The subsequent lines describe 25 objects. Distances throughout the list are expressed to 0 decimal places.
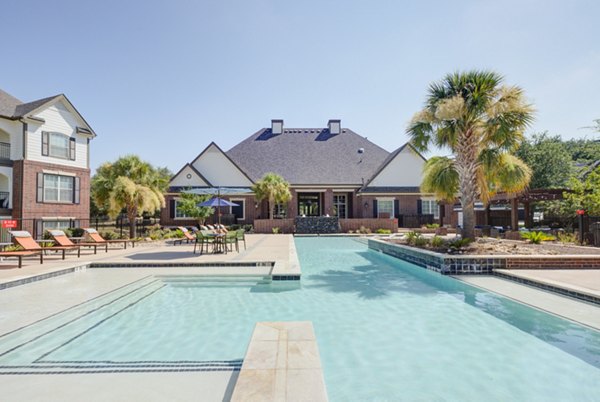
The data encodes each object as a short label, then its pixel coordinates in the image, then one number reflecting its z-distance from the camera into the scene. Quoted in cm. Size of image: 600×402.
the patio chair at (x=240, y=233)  1237
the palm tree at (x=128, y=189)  1689
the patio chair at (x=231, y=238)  1169
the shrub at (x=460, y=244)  985
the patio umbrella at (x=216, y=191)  1636
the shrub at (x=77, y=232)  1619
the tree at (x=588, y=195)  1224
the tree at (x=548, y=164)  2631
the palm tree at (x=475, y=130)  990
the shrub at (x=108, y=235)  1664
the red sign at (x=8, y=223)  1309
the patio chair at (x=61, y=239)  1110
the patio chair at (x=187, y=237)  1554
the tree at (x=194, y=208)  2178
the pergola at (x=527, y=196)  1550
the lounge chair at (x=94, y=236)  1277
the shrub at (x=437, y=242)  1073
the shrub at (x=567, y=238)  1333
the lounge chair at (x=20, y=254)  830
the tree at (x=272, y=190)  2334
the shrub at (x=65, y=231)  1558
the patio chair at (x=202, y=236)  1134
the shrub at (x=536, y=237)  1192
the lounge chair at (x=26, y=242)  956
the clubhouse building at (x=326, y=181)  2656
